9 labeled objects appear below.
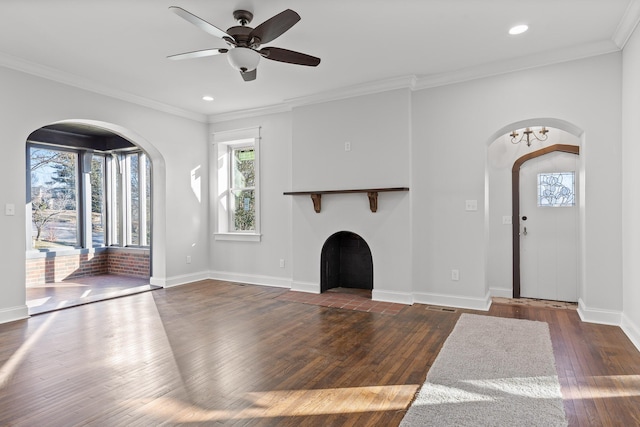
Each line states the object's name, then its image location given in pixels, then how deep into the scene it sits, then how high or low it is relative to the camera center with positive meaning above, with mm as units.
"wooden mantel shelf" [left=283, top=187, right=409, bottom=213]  4613 +232
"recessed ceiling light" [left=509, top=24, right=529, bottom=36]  3309 +1640
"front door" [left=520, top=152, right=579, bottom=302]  4688 -251
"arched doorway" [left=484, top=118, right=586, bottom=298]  4961 -9
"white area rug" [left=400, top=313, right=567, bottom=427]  2025 -1152
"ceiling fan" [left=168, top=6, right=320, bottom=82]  2660 +1367
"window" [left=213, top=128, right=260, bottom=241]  6211 +443
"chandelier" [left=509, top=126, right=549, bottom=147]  4793 +965
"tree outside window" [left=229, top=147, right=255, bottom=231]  6243 +378
